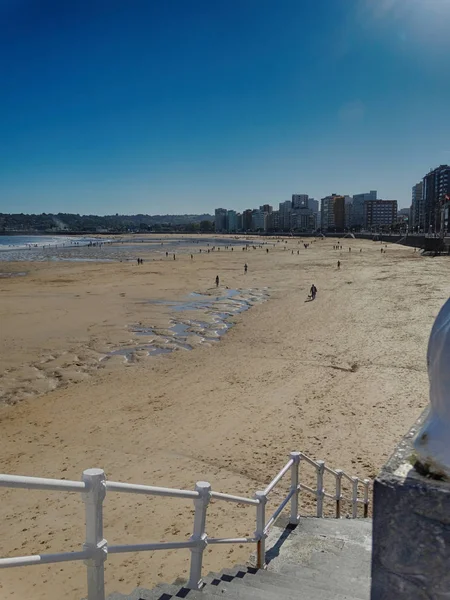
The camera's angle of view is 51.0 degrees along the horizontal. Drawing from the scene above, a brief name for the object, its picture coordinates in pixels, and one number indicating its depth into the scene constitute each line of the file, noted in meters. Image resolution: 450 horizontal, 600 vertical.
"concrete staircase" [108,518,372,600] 3.22
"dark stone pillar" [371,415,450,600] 1.41
